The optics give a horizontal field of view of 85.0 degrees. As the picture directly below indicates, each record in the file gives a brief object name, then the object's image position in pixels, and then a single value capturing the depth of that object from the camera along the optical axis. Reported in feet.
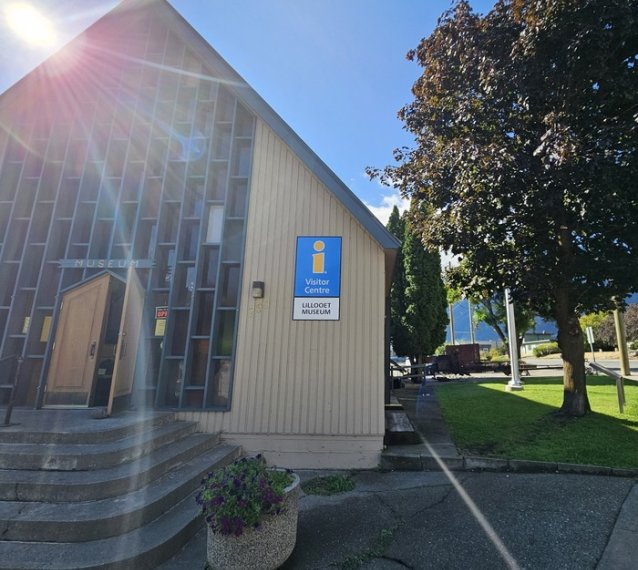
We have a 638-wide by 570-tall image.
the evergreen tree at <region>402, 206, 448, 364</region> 58.49
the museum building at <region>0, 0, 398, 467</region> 18.28
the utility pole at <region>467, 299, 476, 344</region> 124.79
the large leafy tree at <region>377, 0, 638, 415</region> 17.78
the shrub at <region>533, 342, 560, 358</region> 125.26
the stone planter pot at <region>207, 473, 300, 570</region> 8.77
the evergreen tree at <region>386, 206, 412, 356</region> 59.16
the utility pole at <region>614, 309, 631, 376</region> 44.99
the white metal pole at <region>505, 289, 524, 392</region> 37.18
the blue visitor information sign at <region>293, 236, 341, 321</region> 18.95
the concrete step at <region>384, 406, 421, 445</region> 18.76
